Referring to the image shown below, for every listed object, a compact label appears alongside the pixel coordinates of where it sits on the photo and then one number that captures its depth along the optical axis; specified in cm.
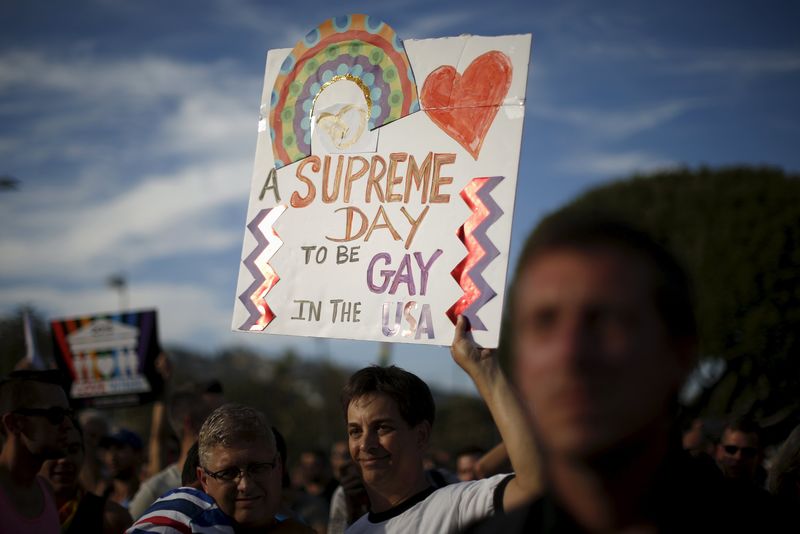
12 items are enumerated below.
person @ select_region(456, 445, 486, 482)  772
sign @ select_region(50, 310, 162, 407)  798
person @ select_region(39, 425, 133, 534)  452
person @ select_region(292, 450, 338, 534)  745
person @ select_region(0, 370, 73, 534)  386
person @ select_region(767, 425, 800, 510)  377
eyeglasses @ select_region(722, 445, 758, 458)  594
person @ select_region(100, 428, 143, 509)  689
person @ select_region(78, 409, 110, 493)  695
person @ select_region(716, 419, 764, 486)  588
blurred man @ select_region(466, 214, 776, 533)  96
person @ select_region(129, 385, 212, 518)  498
